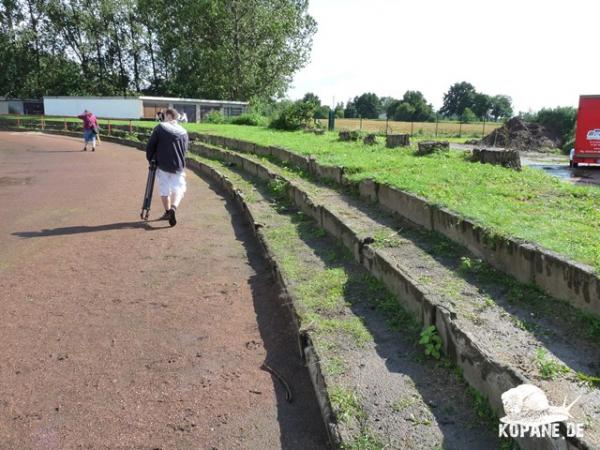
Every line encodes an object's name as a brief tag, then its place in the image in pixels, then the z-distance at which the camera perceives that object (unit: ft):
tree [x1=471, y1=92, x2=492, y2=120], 369.91
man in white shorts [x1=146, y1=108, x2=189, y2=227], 28.40
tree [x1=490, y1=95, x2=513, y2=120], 364.79
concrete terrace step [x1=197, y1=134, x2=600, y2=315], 11.97
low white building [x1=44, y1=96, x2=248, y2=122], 146.51
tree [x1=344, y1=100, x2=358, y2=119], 356.83
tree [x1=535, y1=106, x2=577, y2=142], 125.04
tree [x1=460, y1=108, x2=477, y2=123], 280.14
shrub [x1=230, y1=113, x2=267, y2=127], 99.18
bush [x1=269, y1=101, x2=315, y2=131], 78.48
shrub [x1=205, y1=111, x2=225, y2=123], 121.71
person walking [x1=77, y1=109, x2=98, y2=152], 76.07
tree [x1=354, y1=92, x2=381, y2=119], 396.98
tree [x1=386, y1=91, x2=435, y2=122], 307.89
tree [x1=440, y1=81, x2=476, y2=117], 386.52
